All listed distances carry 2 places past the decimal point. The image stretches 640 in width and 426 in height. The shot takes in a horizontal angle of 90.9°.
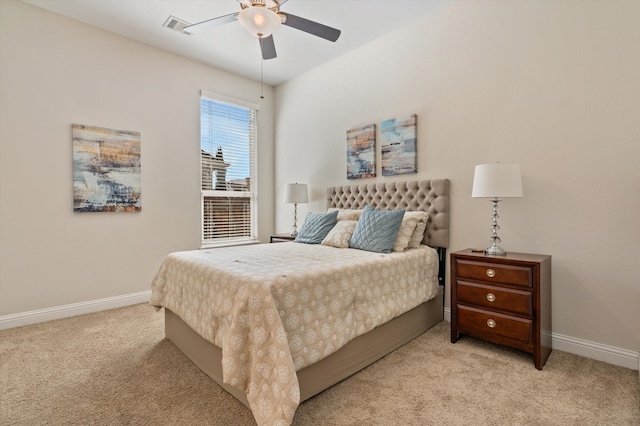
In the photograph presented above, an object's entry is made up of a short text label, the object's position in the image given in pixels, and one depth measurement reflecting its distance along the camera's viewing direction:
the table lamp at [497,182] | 2.40
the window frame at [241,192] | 4.41
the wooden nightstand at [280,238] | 4.20
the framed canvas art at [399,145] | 3.41
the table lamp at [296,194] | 4.32
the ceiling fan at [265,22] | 2.22
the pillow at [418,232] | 3.05
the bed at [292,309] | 1.57
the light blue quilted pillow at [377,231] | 2.84
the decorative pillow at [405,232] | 2.89
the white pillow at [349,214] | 3.48
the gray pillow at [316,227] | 3.42
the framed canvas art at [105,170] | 3.38
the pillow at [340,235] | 3.11
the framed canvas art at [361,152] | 3.80
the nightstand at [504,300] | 2.22
